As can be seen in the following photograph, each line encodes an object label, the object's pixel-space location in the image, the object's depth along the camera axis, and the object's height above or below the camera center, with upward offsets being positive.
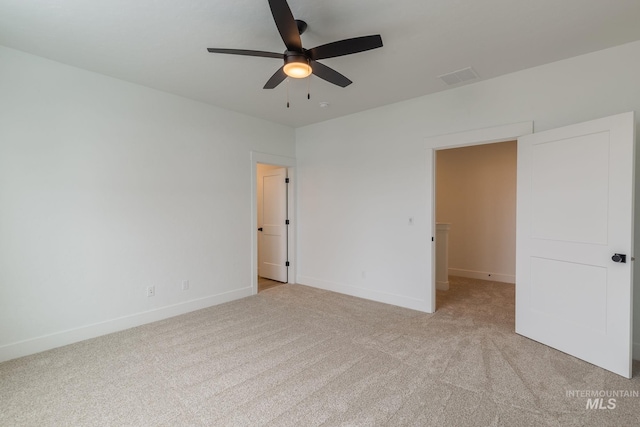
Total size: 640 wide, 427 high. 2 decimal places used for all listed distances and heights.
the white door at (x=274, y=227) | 5.42 -0.34
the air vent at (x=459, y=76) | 3.11 +1.45
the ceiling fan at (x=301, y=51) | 1.85 +1.13
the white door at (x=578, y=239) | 2.35 -0.28
